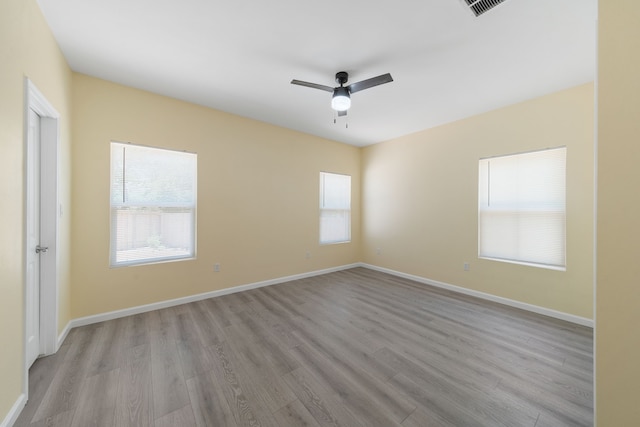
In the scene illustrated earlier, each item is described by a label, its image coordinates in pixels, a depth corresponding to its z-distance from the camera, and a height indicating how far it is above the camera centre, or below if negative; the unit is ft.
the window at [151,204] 9.26 +0.31
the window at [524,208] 9.64 +0.32
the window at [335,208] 16.05 +0.37
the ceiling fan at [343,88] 7.22 +4.19
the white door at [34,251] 6.18 -1.16
